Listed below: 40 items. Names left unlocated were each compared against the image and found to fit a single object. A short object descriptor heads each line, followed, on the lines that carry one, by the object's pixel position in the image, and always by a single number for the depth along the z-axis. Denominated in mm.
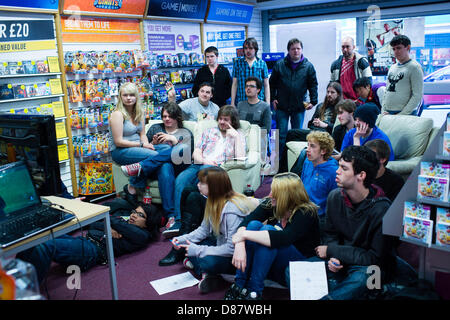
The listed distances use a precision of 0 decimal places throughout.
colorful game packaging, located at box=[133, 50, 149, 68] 5348
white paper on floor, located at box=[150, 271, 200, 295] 2947
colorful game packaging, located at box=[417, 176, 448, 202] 2135
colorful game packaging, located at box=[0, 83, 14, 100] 4121
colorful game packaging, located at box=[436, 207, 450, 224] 2139
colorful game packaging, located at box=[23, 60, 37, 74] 4289
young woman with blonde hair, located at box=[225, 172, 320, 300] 2549
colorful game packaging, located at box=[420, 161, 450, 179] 2148
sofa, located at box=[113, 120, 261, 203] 4199
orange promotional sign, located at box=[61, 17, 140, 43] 4746
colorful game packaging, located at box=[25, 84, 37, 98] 4341
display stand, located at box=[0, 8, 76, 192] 4187
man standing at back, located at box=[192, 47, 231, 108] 5785
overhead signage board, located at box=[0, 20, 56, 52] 4141
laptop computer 2182
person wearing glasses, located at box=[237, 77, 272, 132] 4906
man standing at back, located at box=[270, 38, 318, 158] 5500
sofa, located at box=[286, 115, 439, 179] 3969
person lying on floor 2752
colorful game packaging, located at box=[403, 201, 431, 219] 2195
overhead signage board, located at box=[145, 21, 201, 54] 5871
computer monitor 2305
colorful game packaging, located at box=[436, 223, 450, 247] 2131
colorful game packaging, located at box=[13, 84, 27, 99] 4235
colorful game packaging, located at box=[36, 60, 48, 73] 4392
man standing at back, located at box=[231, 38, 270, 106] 5594
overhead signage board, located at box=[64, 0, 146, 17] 4622
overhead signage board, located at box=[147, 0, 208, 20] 5652
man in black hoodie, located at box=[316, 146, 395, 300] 2346
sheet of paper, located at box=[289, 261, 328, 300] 2352
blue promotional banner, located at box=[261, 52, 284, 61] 7520
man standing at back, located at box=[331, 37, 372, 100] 5262
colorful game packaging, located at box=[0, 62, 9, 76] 4098
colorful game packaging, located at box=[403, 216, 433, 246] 2158
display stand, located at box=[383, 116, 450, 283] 2229
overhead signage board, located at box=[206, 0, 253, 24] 6867
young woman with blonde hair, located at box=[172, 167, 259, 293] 2826
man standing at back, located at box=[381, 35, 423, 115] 4363
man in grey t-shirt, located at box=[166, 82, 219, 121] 4879
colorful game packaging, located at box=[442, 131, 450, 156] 2137
